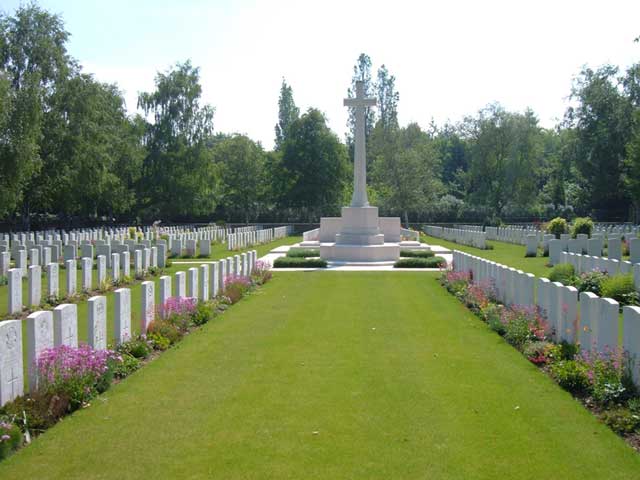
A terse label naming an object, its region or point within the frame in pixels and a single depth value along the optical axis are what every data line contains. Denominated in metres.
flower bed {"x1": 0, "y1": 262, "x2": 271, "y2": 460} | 5.84
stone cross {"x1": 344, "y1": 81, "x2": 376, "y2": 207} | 29.80
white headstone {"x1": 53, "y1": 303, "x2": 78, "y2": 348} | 6.99
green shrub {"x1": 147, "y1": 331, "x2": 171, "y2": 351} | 9.37
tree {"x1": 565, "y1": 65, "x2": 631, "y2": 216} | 52.28
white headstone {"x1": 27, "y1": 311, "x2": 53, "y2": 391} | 6.41
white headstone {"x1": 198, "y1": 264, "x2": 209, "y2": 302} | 13.01
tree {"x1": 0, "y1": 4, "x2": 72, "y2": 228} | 27.66
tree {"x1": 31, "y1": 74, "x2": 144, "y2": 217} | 36.25
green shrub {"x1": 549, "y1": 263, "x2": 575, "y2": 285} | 14.87
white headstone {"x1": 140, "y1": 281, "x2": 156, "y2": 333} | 9.62
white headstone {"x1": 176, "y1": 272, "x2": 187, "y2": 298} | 11.21
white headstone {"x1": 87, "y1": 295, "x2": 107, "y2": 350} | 7.69
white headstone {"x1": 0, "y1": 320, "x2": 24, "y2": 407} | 5.90
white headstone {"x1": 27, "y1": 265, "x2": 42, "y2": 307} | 12.79
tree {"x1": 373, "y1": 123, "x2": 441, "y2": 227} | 58.06
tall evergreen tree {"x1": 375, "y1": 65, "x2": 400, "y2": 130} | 73.69
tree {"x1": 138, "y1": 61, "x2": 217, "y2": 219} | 52.28
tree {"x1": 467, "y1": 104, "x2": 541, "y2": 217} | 60.69
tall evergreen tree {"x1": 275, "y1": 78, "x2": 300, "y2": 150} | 77.00
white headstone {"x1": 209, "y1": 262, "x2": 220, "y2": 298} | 14.14
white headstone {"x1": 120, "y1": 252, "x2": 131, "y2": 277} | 17.86
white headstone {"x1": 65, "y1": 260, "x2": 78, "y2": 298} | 14.36
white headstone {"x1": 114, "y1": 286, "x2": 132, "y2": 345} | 8.59
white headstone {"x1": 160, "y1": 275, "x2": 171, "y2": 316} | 10.47
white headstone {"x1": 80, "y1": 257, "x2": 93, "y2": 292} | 15.17
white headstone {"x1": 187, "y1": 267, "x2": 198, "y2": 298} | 12.20
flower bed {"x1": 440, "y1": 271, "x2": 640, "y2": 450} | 6.13
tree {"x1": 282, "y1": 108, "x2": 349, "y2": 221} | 59.56
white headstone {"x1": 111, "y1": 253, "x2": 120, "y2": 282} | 16.73
